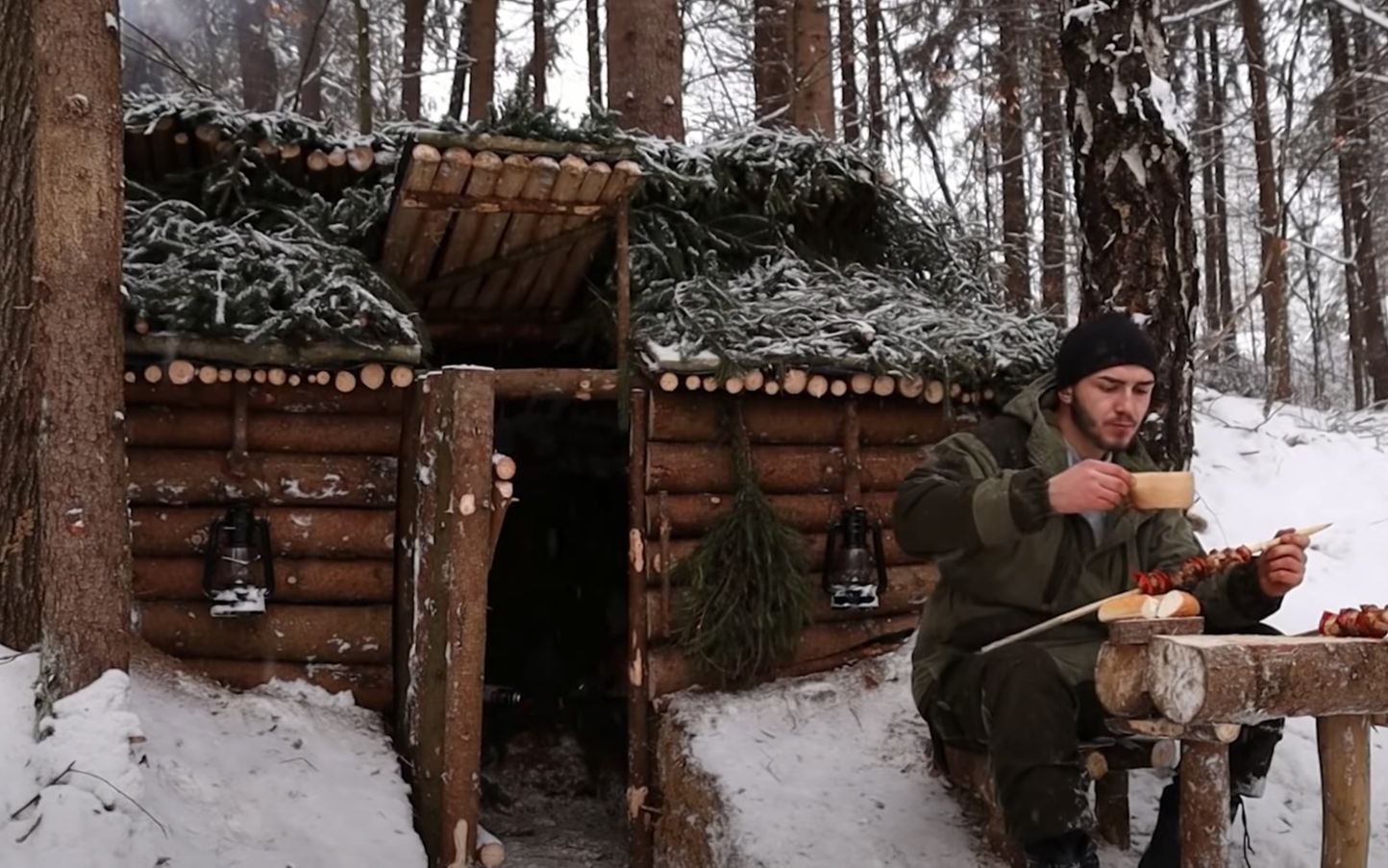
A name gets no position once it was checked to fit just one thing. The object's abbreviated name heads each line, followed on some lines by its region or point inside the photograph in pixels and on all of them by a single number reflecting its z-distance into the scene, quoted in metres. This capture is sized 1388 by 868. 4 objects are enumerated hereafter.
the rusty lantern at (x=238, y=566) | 5.11
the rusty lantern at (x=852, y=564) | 5.48
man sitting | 3.27
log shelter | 4.95
